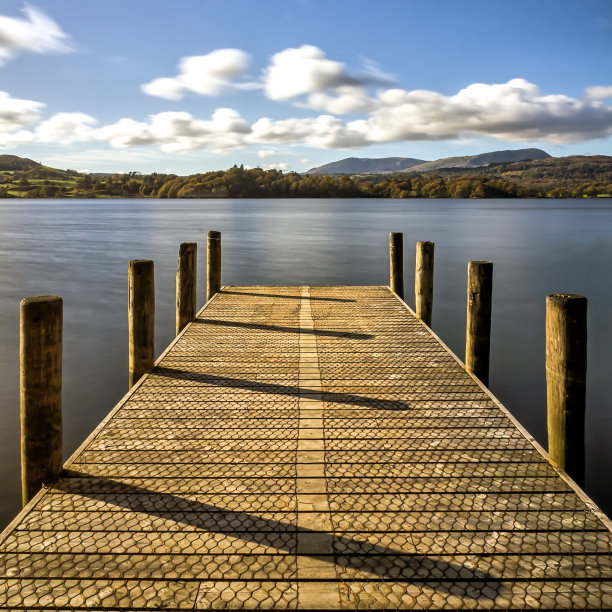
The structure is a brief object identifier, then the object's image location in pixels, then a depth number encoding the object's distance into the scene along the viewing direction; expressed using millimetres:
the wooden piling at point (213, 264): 11703
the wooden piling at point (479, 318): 6965
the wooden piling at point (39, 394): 4230
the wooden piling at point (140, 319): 6684
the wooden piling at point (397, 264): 11852
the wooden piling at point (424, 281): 9891
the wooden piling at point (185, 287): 9422
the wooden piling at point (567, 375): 4516
